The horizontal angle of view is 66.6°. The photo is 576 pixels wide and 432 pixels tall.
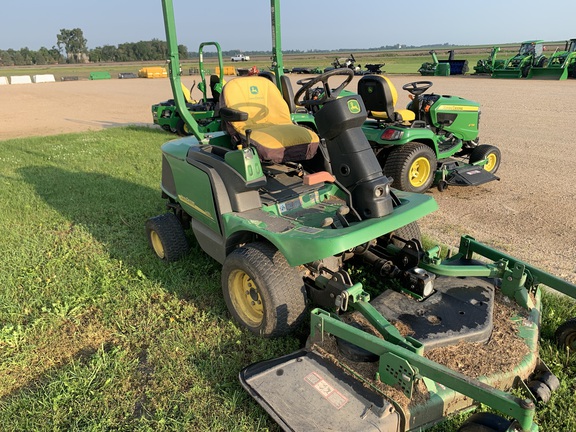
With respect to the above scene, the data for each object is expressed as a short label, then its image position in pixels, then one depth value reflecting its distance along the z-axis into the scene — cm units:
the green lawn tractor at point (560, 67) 1973
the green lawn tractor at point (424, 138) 537
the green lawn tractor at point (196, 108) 948
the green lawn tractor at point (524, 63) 2116
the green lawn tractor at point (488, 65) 2252
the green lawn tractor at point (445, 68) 2409
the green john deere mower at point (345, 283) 201
